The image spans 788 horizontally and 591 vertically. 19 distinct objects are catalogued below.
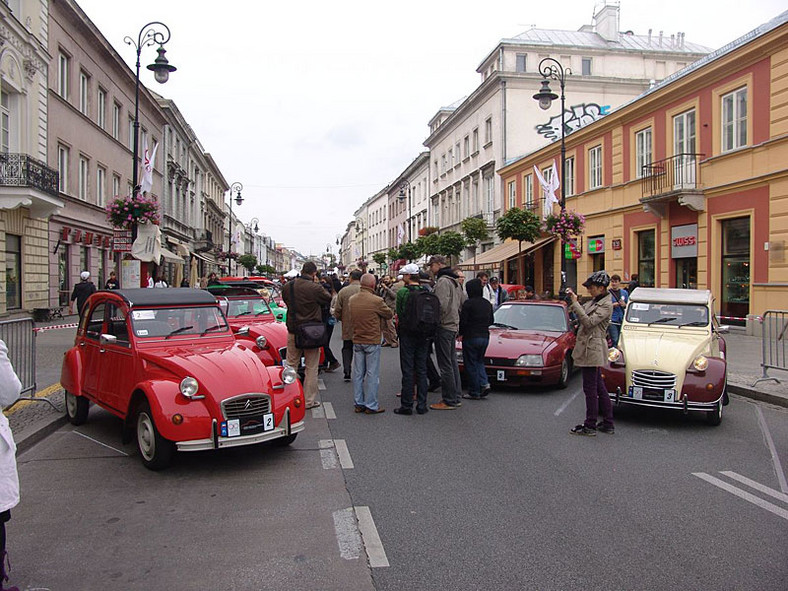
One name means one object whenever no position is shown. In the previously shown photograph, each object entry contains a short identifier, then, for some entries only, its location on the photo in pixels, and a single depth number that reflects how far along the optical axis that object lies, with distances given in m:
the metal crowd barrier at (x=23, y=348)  8.05
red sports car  9.78
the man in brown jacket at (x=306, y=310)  8.44
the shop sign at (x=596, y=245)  26.44
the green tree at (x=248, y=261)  68.31
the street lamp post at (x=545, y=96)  19.48
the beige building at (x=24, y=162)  18.62
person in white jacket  3.17
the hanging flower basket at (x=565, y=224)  22.53
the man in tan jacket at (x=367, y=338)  8.16
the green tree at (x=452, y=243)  37.16
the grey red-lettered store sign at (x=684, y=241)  20.61
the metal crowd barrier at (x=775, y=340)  10.02
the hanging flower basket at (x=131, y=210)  17.75
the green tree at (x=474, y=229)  34.38
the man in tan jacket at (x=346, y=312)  8.76
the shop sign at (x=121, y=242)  16.55
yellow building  17.28
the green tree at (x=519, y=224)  25.72
